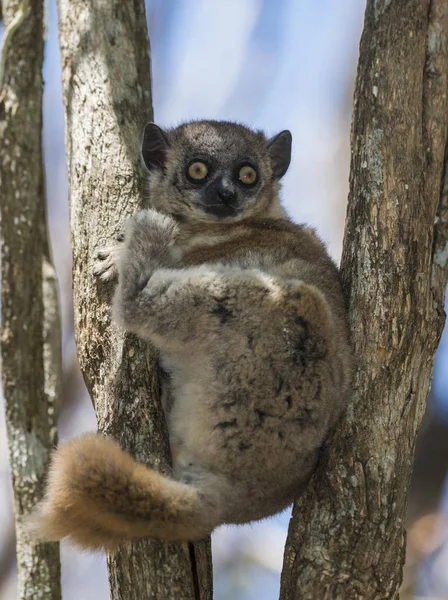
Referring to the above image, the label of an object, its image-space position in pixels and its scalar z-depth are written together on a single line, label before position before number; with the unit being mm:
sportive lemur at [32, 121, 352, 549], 6578
